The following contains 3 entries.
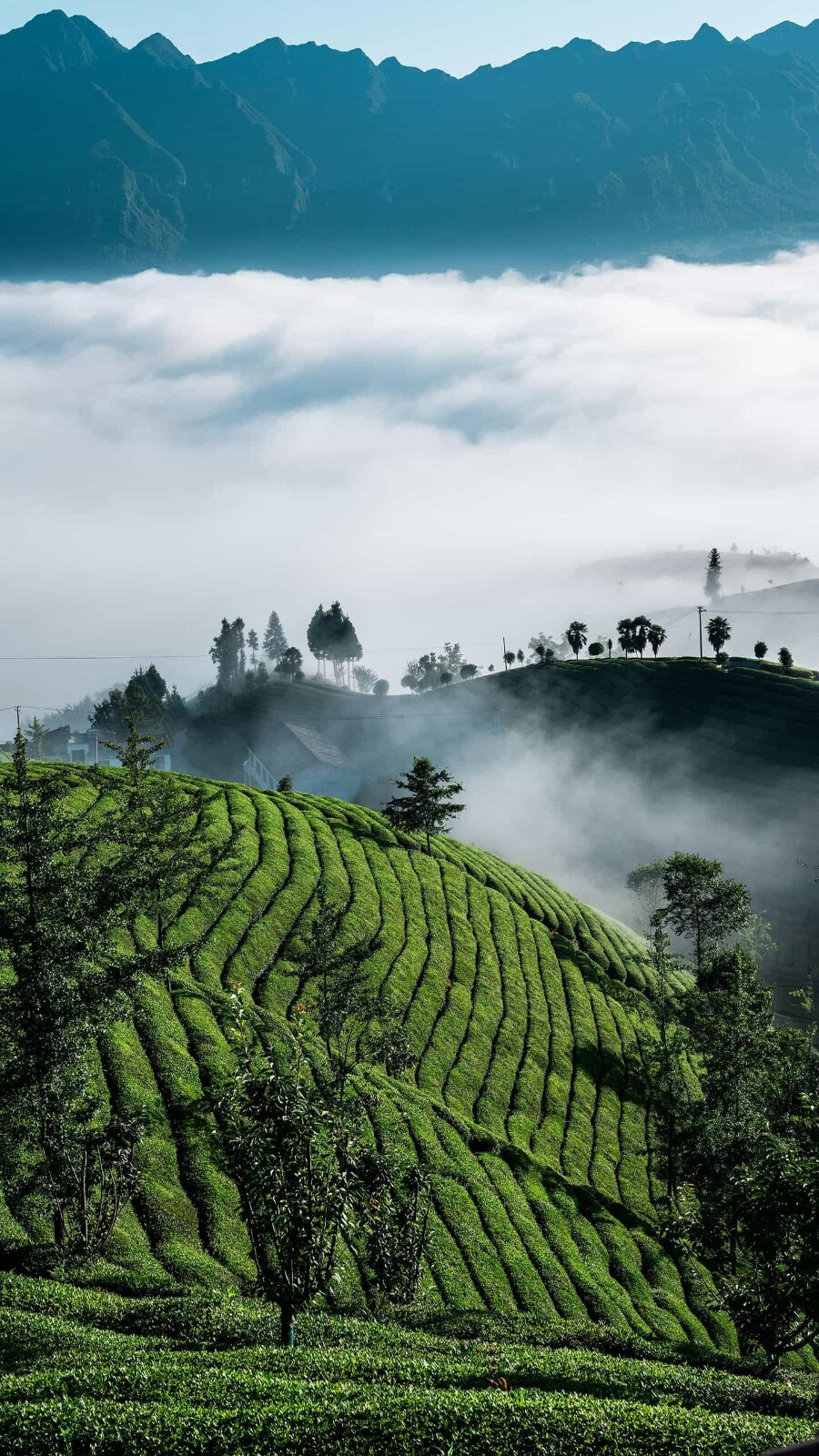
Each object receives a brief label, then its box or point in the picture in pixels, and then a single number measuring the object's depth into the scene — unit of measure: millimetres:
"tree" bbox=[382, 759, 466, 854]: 93750
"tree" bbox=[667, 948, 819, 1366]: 21391
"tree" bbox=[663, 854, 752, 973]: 95312
